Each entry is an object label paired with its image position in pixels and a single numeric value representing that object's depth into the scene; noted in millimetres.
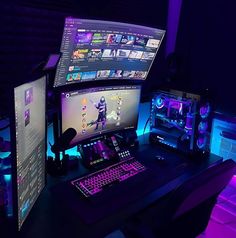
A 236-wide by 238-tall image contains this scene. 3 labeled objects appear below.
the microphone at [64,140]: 1417
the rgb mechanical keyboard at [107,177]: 1417
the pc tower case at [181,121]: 1866
